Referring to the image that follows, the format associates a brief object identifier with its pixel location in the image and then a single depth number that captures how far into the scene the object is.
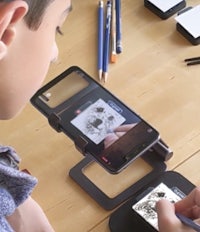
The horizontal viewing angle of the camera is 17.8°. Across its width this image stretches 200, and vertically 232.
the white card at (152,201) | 0.73
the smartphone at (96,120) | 0.77
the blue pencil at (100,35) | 0.89
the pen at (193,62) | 0.89
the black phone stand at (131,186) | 0.76
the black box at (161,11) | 0.94
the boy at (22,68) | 0.55
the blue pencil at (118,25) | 0.91
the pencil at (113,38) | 0.90
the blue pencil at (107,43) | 0.89
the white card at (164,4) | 0.94
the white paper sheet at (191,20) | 0.91
